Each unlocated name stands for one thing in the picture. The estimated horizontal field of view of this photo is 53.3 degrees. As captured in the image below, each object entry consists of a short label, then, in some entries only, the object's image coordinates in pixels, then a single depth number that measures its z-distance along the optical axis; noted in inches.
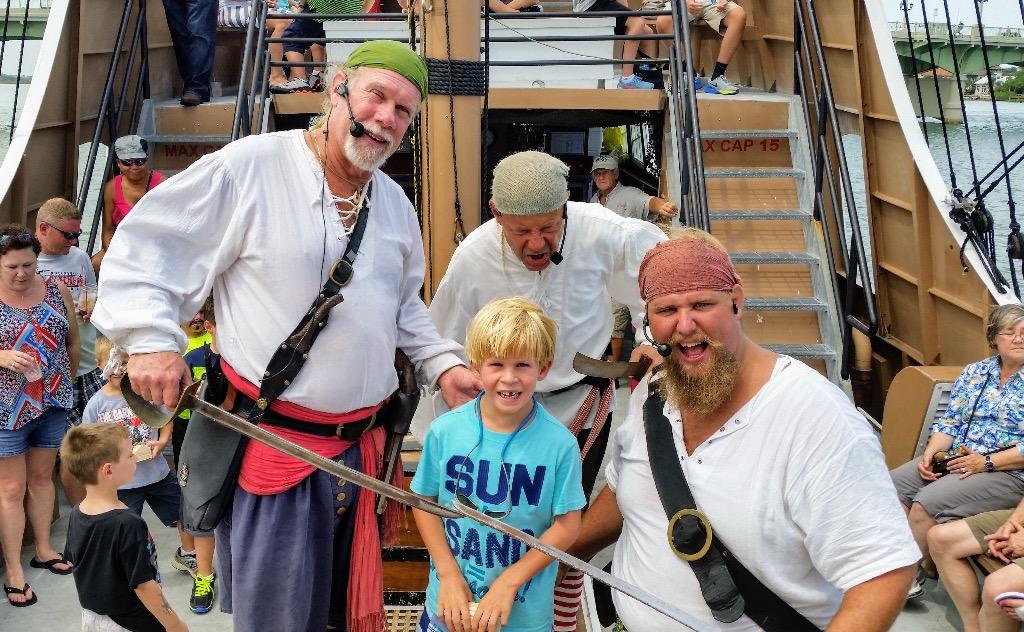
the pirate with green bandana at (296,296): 93.2
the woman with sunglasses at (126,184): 254.7
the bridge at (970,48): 959.0
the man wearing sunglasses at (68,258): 209.0
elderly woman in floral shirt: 175.5
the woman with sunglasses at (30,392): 182.2
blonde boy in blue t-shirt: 101.3
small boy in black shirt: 136.1
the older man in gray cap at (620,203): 295.3
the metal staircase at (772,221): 276.1
